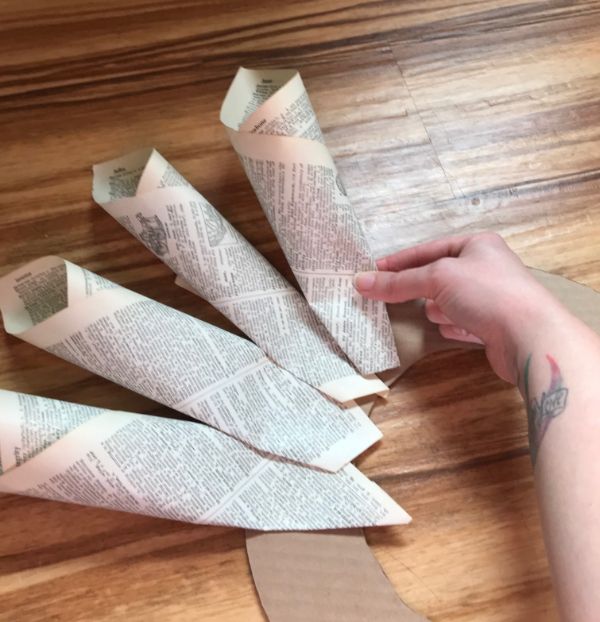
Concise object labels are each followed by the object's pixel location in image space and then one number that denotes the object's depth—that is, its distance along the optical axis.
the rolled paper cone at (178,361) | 0.64
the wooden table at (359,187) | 0.64
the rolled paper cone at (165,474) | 0.60
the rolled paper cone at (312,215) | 0.65
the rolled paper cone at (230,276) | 0.67
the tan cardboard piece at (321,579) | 0.62
